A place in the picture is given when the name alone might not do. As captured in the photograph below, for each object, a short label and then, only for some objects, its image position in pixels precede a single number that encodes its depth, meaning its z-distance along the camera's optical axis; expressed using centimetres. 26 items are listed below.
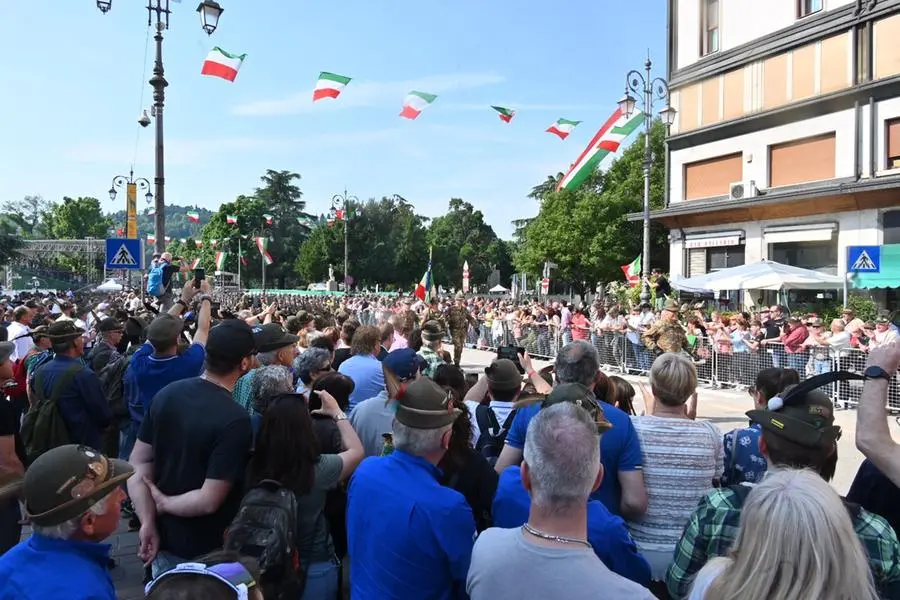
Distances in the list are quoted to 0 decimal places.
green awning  2123
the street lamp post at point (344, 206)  3875
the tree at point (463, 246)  8612
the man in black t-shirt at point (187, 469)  319
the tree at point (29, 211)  12812
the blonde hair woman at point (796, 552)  170
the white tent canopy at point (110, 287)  4548
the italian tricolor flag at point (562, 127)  2141
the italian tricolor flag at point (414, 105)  2028
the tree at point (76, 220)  12925
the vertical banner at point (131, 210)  2030
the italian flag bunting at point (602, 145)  1852
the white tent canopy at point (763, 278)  1869
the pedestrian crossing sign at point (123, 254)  1390
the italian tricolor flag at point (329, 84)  1877
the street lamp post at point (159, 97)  1275
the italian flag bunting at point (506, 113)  2138
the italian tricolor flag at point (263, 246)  4035
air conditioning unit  2714
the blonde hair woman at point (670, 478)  338
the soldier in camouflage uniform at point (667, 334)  795
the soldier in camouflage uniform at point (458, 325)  1598
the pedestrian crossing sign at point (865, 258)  1390
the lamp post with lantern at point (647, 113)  1936
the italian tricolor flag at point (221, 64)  1488
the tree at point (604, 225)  4829
